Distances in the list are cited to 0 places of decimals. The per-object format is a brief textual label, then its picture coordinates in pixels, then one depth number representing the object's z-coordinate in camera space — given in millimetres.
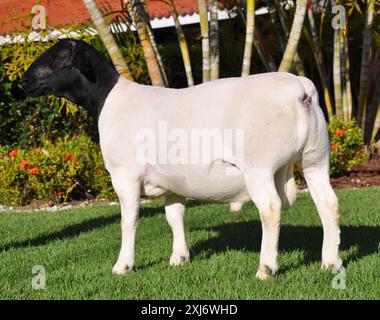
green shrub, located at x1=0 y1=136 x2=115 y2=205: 10250
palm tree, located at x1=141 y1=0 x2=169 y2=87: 9688
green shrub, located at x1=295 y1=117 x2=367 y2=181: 10594
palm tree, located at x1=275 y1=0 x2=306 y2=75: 8867
